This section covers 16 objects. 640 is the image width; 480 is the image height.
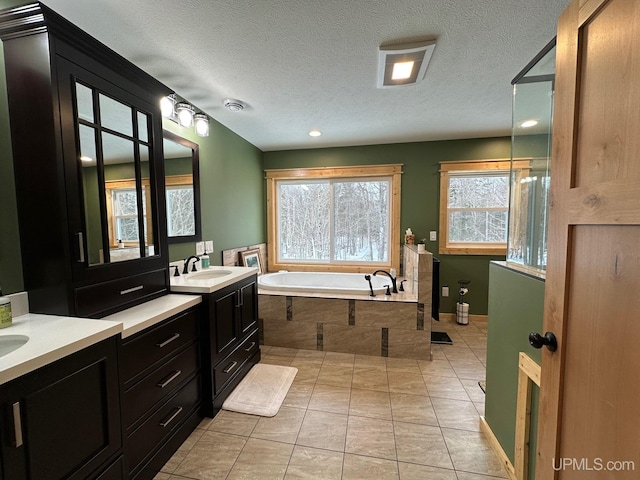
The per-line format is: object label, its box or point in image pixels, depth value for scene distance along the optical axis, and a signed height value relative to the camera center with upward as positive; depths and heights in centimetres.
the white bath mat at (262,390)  188 -133
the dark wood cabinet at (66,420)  79 -68
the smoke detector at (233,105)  234 +111
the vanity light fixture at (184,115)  209 +94
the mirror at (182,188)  229 +34
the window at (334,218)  378 +9
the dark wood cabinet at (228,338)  178 -89
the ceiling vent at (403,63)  163 +111
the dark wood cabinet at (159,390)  123 -91
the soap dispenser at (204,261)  253 -36
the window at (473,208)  347 +20
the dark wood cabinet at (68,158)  114 +33
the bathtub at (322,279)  354 -80
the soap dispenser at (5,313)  108 -37
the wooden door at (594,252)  61 -8
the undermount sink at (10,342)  101 -46
